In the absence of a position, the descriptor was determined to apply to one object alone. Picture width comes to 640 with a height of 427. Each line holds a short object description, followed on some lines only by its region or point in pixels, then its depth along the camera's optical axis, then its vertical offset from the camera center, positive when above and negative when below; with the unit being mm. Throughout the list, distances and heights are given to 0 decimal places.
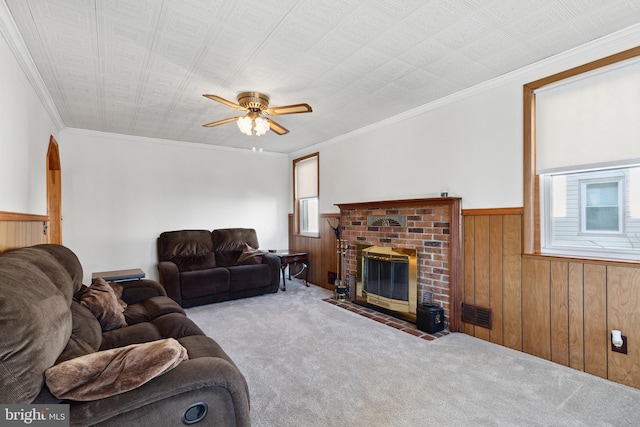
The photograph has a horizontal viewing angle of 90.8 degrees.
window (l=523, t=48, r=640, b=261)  2305 +406
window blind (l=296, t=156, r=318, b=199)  5750 +688
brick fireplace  3293 -270
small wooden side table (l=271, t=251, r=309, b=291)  5289 -788
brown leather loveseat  4254 -779
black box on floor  3229 -1094
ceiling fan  3031 +1018
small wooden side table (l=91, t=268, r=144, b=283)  3905 -771
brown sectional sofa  1031 -606
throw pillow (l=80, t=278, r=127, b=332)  2192 -644
